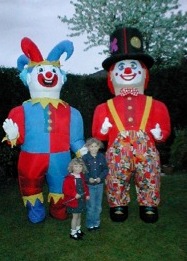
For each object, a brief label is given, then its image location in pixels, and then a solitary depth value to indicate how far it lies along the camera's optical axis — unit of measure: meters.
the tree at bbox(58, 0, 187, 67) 11.47
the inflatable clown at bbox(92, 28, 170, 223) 2.72
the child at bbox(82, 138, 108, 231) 2.60
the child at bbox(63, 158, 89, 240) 2.48
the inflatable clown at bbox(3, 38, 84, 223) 2.81
